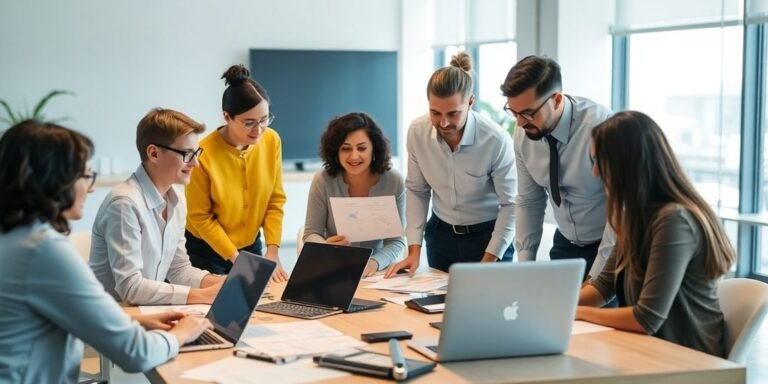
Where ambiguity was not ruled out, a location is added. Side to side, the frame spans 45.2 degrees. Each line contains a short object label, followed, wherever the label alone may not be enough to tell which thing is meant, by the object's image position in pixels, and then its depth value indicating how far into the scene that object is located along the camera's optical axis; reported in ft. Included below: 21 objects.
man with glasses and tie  10.37
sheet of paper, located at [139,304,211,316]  9.27
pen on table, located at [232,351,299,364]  7.49
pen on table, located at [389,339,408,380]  6.89
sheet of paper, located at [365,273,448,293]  10.61
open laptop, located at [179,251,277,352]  8.00
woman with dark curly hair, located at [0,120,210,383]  6.59
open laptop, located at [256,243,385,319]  9.56
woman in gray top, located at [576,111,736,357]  8.11
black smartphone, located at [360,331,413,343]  8.14
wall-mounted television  26.99
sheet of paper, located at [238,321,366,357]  7.85
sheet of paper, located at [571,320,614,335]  8.43
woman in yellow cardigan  11.93
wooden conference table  7.06
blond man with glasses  9.37
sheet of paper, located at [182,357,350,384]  7.00
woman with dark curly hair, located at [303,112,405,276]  11.89
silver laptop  7.16
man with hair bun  11.59
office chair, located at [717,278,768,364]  8.31
